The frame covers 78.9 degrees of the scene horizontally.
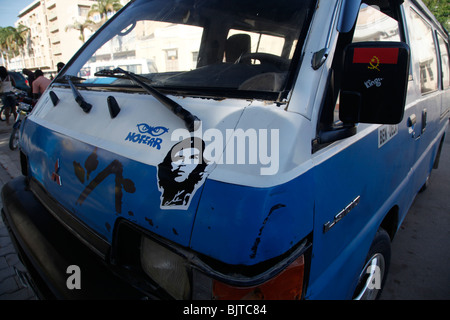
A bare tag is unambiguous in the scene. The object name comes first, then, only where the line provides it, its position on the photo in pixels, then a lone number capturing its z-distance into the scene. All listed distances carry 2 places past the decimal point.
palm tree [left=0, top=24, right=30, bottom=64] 64.50
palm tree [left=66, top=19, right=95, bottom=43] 39.94
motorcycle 3.93
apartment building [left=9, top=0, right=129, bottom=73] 47.78
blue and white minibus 0.95
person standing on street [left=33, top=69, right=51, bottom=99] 6.71
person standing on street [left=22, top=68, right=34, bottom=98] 9.39
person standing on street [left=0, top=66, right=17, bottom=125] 9.39
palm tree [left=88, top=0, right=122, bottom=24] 37.00
